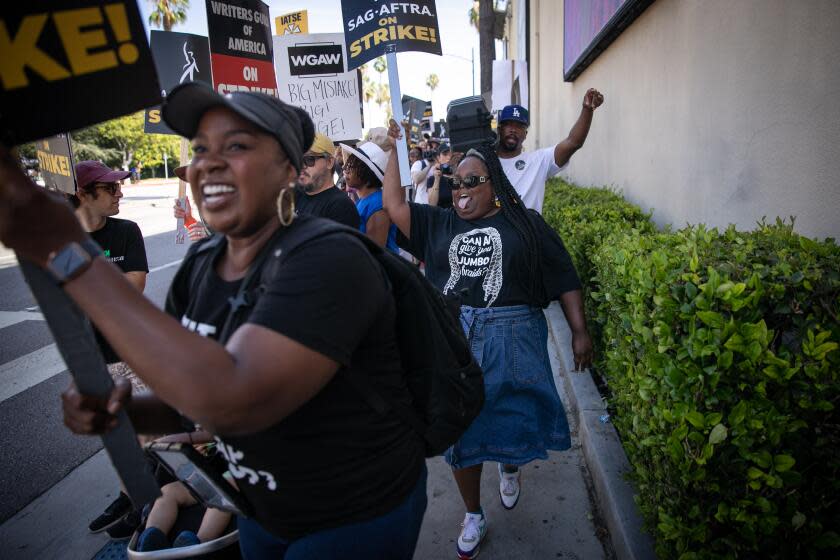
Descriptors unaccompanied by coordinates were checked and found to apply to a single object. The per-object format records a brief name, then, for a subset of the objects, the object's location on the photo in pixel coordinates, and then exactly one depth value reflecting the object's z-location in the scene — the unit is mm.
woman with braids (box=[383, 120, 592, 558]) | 2918
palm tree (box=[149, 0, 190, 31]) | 34781
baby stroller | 1650
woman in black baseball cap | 1062
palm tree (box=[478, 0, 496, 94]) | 15562
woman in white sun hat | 3990
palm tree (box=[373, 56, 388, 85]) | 53075
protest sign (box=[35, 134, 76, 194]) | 3195
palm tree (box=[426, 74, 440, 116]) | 87556
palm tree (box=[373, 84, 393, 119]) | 78675
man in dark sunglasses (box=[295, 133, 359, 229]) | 3617
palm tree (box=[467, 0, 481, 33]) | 47750
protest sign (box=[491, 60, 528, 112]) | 8648
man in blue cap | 4504
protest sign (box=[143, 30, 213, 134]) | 5578
